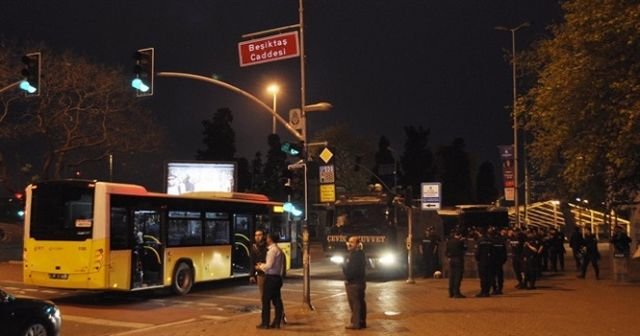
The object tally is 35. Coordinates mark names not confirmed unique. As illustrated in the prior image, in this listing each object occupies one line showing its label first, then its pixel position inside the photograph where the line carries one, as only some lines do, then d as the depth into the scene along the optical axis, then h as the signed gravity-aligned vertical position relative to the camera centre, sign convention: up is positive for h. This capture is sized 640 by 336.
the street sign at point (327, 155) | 17.48 +1.59
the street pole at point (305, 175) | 15.74 +1.05
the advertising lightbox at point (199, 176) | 42.88 +2.71
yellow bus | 16.47 -0.42
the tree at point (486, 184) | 107.94 +5.45
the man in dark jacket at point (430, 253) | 25.67 -1.26
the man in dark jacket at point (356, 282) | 12.63 -1.15
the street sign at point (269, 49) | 16.73 +4.18
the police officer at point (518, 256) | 20.50 -1.10
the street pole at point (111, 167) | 40.73 +3.41
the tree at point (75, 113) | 32.50 +5.13
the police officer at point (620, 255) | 21.80 -1.18
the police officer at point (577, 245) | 25.69 -1.00
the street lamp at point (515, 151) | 35.34 +3.38
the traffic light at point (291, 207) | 19.20 +0.35
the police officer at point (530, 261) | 20.19 -1.23
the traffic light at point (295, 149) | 16.77 +1.68
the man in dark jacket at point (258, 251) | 14.14 -0.64
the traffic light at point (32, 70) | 20.89 +4.47
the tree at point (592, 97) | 16.36 +3.05
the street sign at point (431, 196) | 27.53 +0.89
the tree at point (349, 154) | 69.38 +6.83
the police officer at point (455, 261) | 17.97 -1.09
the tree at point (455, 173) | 91.94 +6.02
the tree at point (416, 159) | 87.31 +7.43
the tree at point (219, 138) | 75.50 +8.82
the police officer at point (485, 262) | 18.41 -1.15
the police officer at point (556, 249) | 27.39 -1.21
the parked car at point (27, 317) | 9.75 -1.37
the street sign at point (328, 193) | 16.95 +0.64
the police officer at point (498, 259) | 18.91 -1.11
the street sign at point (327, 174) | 17.30 +1.11
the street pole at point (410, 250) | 22.48 -1.02
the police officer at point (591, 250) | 23.03 -1.06
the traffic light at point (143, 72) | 17.75 +3.76
